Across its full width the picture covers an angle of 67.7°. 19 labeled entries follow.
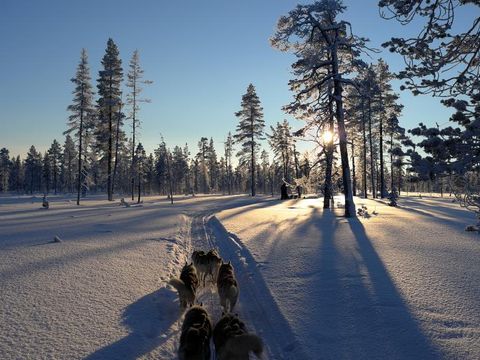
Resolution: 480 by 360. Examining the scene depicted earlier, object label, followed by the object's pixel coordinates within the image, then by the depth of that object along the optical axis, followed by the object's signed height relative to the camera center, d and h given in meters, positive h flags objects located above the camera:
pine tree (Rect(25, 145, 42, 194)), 102.62 +6.90
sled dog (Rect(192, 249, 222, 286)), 8.61 -1.84
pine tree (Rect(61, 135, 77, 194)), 90.88 +8.22
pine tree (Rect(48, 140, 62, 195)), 97.12 +9.90
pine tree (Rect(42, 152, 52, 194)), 96.75 +6.12
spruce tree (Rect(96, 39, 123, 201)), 42.09 +11.32
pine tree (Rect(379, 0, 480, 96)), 6.00 +2.41
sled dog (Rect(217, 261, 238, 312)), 6.65 -1.94
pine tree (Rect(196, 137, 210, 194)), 93.62 +7.74
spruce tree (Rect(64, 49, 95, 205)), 37.16 +8.97
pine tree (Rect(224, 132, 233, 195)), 93.88 +9.98
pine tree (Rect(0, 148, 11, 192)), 105.72 +7.04
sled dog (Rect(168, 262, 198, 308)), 6.82 -1.95
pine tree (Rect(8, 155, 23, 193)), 111.00 +4.70
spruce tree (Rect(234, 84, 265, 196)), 53.41 +10.23
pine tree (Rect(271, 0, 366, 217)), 19.14 +7.53
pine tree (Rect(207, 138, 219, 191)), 95.19 +6.55
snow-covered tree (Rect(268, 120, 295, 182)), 62.47 +7.75
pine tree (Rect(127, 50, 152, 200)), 42.69 +12.84
